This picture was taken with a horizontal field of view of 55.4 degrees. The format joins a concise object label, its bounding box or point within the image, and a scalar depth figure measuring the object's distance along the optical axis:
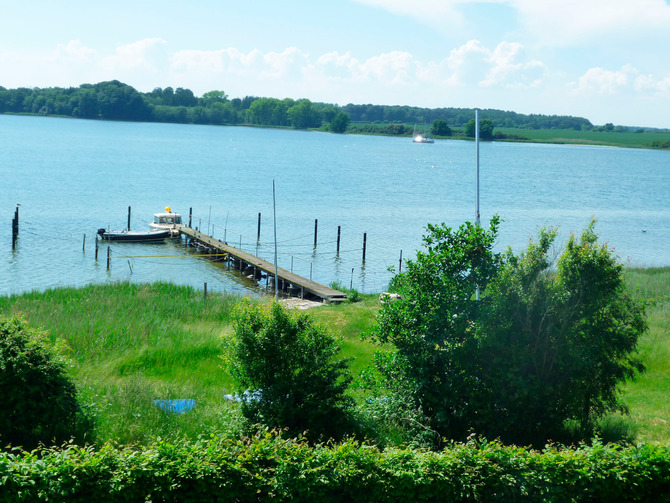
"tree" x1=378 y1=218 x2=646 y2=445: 13.80
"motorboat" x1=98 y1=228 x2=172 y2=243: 52.59
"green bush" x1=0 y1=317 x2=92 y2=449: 12.75
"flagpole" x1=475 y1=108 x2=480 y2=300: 14.77
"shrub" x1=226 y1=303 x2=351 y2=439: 13.23
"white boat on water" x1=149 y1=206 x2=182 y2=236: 56.93
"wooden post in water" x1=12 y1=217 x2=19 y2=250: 47.97
